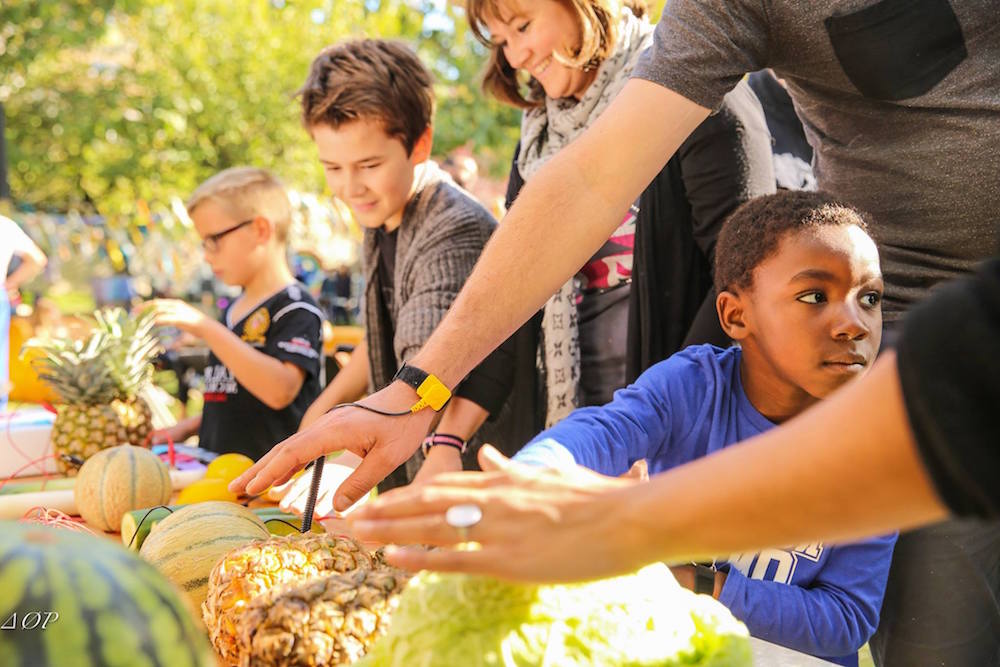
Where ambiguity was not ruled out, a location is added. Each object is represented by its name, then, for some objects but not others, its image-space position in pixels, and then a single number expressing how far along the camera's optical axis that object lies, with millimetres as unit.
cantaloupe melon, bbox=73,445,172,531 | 2436
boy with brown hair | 2807
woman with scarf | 2379
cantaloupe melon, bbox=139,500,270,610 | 1624
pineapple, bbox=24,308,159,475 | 3225
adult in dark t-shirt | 1734
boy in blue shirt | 1642
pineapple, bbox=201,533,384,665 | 1298
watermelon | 812
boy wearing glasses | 3691
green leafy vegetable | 973
